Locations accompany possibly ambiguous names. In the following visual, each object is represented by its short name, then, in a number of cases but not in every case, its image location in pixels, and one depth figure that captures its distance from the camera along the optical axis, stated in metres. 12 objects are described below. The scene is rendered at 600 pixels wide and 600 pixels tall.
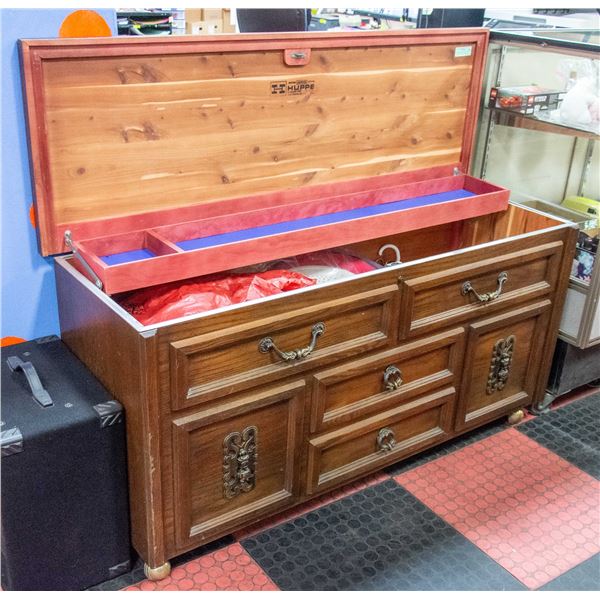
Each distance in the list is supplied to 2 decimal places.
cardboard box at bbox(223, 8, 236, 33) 5.24
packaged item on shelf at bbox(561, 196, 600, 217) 2.97
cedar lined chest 1.75
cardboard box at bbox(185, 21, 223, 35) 5.31
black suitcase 1.63
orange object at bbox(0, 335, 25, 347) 1.95
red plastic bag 1.84
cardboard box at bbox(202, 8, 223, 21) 5.39
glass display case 2.53
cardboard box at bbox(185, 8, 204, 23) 5.45
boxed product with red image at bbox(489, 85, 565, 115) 2.62
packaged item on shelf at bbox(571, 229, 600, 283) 2.52
